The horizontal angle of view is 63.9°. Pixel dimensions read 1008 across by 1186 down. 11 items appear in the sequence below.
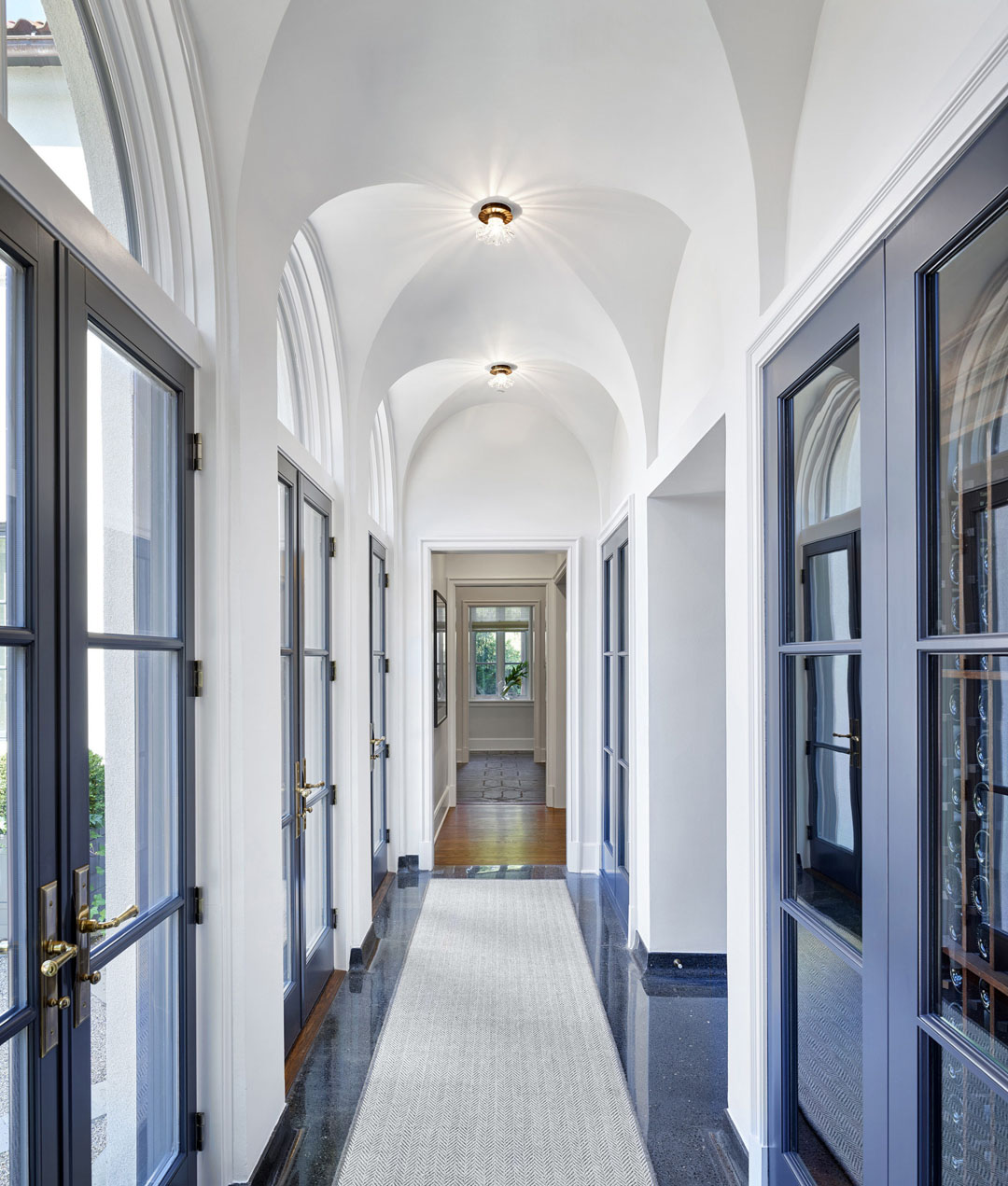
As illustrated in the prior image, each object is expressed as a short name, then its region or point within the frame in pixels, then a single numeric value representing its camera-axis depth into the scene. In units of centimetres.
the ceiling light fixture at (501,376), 441
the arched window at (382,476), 458
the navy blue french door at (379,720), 452
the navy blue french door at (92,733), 123
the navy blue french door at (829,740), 143
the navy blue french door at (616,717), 427
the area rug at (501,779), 780
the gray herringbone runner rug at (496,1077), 217
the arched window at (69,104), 132
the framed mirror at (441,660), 651
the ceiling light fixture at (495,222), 274
